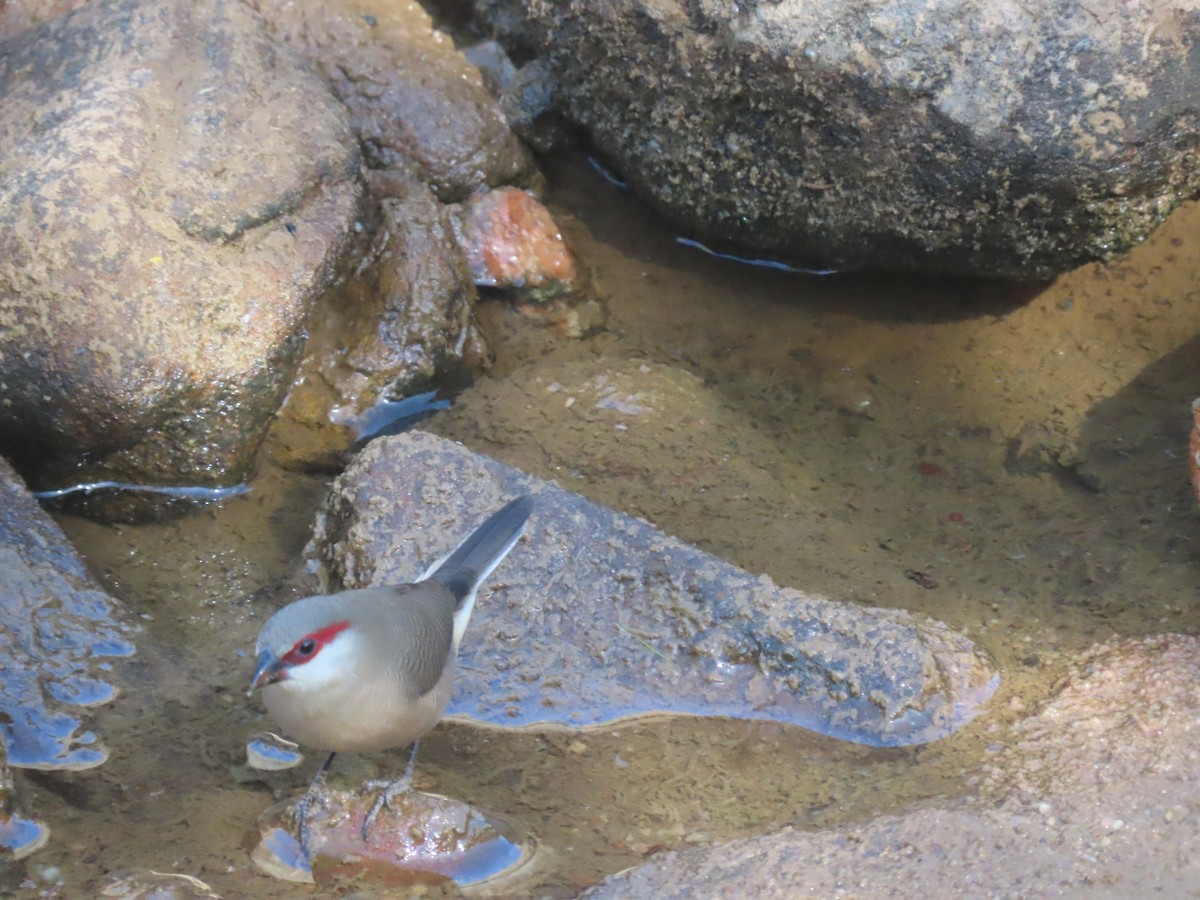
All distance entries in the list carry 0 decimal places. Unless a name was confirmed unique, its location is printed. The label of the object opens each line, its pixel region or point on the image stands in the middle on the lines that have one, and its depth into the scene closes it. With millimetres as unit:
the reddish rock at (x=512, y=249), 11773
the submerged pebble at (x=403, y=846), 6535
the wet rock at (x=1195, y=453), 8312
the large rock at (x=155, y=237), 9109
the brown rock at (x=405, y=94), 11875
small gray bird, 6199
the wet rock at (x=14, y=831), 6305
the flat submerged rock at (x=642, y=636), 7574
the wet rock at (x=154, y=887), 5887
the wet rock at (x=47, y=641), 7281
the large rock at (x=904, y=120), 8883
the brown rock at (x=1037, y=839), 6133
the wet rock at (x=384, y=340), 10461
